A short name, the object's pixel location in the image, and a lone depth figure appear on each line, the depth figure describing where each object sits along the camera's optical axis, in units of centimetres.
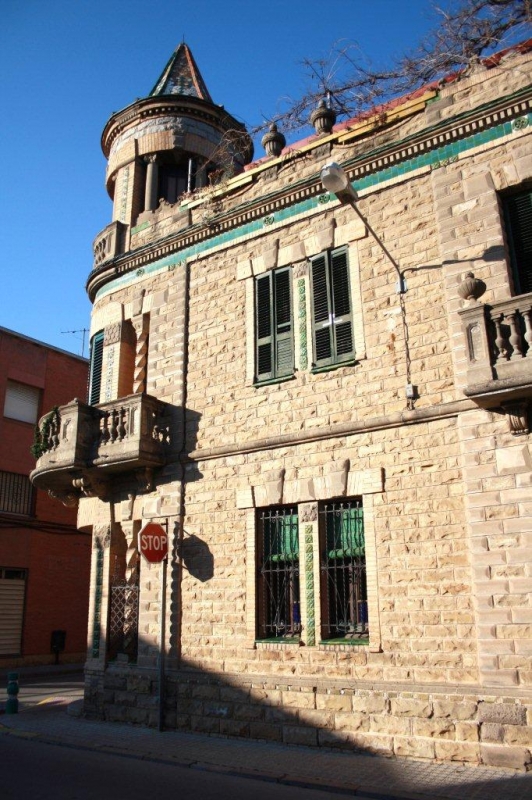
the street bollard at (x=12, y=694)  1307
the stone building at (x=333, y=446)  882
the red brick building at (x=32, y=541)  2116
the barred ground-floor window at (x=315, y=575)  1009
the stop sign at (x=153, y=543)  1116
